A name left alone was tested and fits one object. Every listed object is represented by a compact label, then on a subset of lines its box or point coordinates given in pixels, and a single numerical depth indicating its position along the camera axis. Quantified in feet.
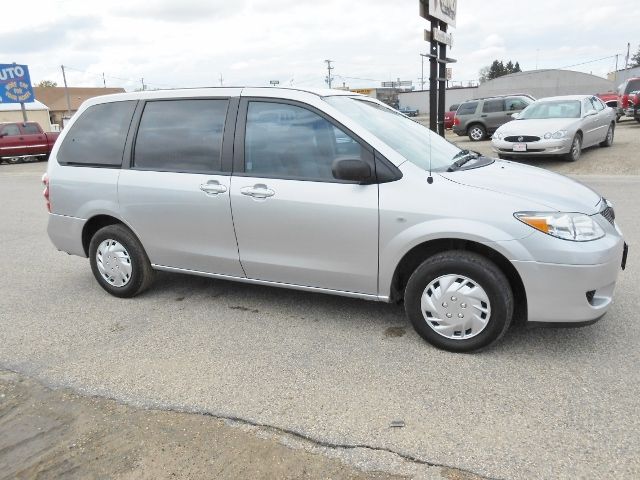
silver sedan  39.29
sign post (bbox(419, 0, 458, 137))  34.22
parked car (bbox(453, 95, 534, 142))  64.69
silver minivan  10.74
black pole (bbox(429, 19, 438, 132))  35.12
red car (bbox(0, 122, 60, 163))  72.90
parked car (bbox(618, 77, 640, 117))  69.99
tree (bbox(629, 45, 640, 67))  347.30
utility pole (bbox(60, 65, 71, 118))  216.13
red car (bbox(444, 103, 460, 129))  82.23
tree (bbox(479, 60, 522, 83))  345.10
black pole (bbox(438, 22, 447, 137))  37.78
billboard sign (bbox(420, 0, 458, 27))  33.53
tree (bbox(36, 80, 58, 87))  347.77
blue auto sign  105.50
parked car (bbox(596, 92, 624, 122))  76.08
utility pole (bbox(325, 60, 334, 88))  298.88
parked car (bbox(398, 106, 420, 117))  201.95
